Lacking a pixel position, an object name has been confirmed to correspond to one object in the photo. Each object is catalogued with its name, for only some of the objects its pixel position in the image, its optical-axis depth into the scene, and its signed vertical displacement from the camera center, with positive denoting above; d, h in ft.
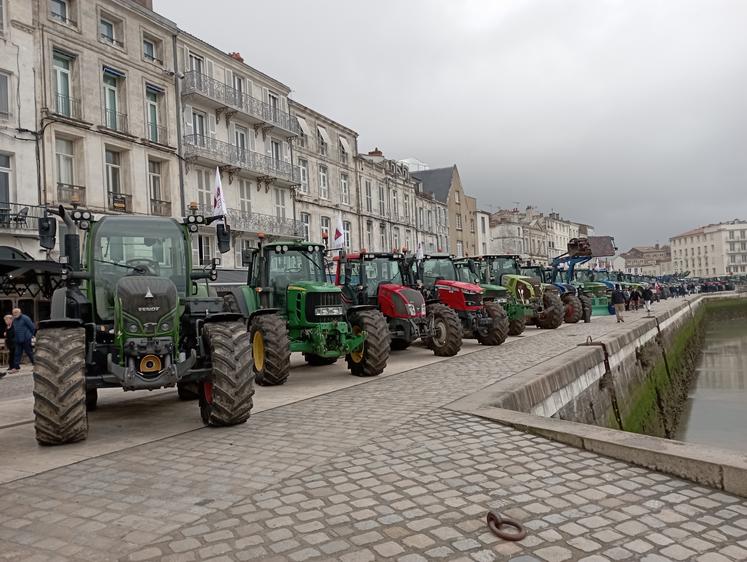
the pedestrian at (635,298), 106.42 -4.89
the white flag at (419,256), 45.65 +1.99
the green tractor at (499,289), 52.03 -1.07
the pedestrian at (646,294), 114.93 -4.66
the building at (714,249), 393.70 +12.78
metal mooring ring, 11.07 -4.84
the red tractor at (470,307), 45.83 -2.20
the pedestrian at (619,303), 67.94 -3.68
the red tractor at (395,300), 39.50 -1.19
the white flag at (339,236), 62.90 +5.34
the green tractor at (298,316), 29.94 -1.63
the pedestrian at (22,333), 44.37 -2.58
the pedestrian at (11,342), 44.86 -3.28
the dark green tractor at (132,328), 18.54 -1.20
